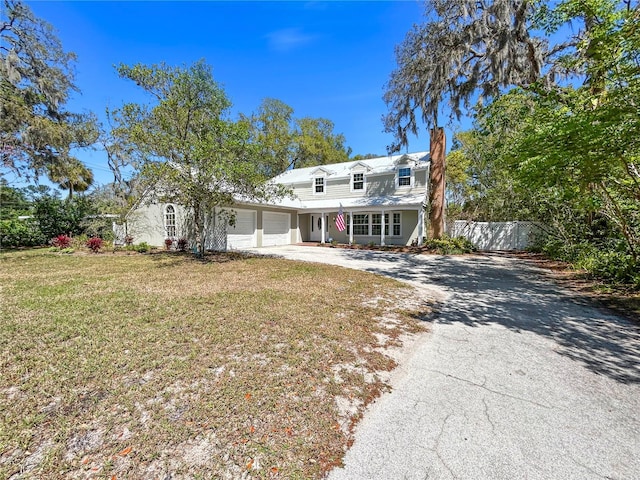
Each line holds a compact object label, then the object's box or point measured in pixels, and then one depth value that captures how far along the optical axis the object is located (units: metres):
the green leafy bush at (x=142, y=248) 13.72
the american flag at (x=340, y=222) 16.73
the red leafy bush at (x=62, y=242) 14.02
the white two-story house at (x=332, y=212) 15.32
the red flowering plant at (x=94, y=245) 13.20
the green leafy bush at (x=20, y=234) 15.40
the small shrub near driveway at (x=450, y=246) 14.25
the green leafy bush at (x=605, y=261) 6.95
